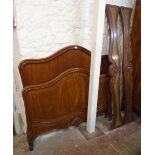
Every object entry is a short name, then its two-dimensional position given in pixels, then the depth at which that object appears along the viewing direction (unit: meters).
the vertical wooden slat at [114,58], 1.61
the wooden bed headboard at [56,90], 1.41
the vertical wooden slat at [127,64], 1.71
